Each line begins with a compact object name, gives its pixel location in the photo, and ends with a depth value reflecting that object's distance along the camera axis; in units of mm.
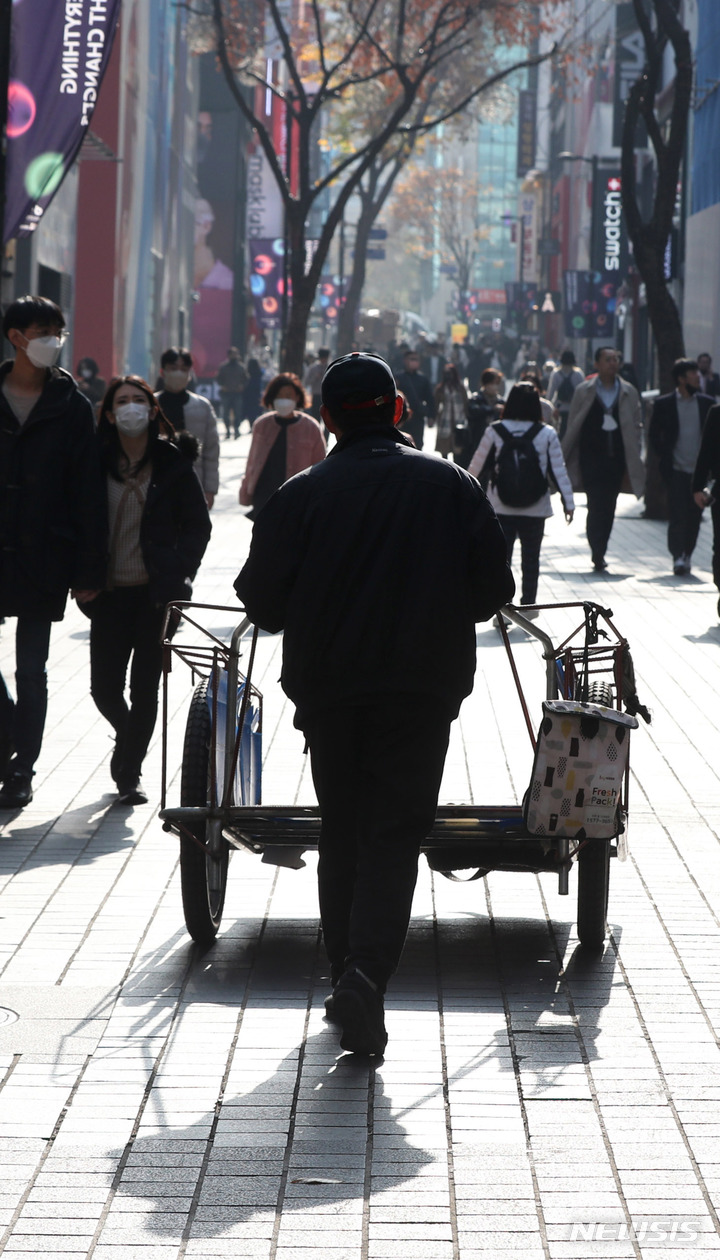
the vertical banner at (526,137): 99062
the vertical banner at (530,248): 100562
